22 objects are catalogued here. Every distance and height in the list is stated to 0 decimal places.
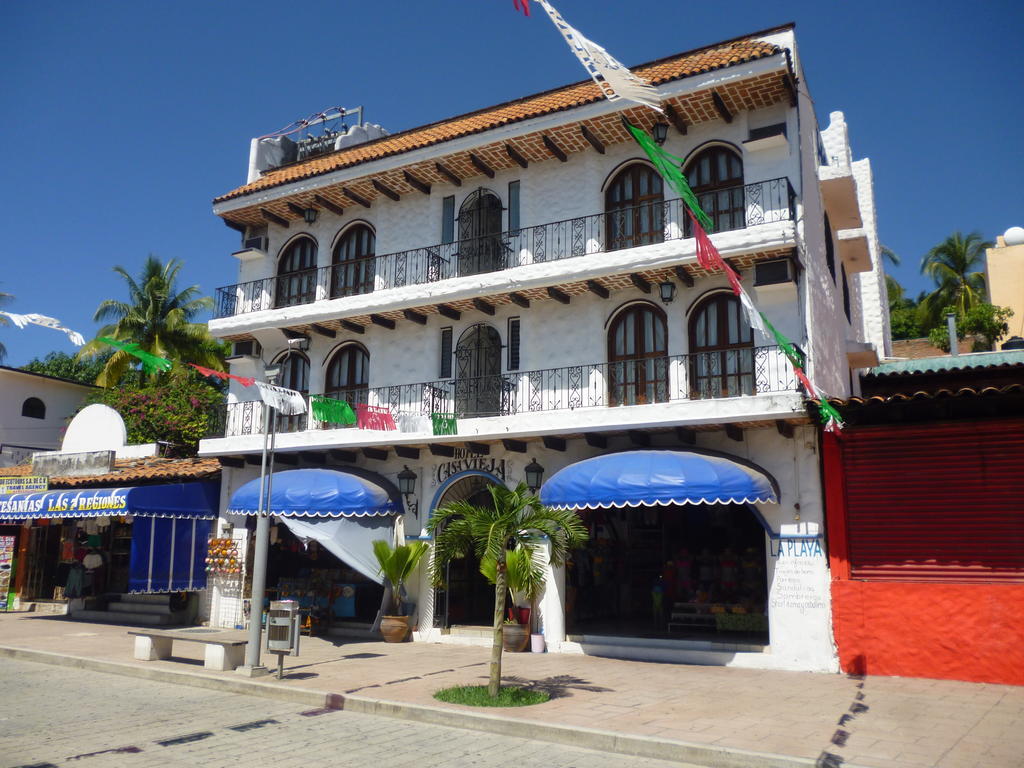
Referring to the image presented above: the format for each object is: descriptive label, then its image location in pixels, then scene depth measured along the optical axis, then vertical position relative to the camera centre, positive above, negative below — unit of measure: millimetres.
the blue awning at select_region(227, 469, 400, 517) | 16766 +973
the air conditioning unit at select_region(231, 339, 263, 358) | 21312 +5005
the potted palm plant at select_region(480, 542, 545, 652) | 10898 -615
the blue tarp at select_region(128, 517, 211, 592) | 19297 -267
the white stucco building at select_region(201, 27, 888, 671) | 14578 +4759
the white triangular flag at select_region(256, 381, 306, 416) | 13620 +2431
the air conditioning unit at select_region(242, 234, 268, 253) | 21531 +7789
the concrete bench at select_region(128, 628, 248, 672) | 12750 -1654
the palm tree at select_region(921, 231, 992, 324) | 43531 +15198
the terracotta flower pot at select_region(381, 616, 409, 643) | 17094 -1692
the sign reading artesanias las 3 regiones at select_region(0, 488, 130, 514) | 18906 +979
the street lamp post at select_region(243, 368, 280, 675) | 12516 -815
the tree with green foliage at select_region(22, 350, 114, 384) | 51406 +10843
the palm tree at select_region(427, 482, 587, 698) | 10414 +188
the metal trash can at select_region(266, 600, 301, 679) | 11945 -1220
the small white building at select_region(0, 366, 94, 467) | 32594 +5528
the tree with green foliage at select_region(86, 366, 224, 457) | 31578 +5102
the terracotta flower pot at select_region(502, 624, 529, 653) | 15719 -1711
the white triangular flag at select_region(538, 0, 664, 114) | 8812 +5176
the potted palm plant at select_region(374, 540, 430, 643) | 16969 -497
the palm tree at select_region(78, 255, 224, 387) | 36906 +10017
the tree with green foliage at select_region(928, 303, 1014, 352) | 28656 +7754
